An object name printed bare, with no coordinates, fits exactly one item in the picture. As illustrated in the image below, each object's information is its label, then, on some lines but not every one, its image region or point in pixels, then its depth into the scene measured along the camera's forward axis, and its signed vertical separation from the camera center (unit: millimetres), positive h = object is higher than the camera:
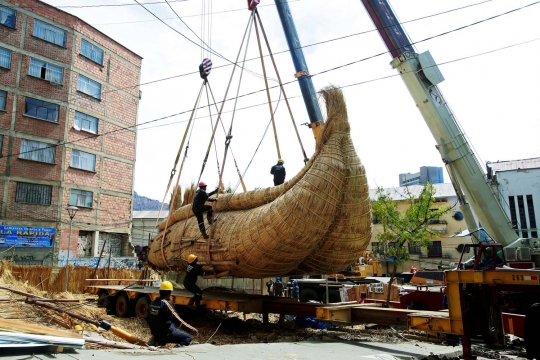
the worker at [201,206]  9680 +1001
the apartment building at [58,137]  23938 +6918
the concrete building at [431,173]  73075 +13869
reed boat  7301 +547
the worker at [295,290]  15781 -1480
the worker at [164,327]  6785 -1213
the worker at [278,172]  10766 +1954
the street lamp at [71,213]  16453 +1614
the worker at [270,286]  16353 -1400
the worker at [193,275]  9336 -534
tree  15557 +1097
